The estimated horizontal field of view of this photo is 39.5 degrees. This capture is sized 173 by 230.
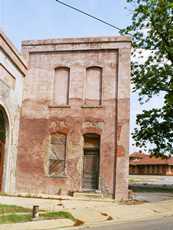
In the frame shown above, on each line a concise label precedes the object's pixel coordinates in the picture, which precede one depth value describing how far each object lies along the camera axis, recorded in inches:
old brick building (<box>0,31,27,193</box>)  477.5
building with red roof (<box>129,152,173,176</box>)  1617.0
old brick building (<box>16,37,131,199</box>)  514.3
